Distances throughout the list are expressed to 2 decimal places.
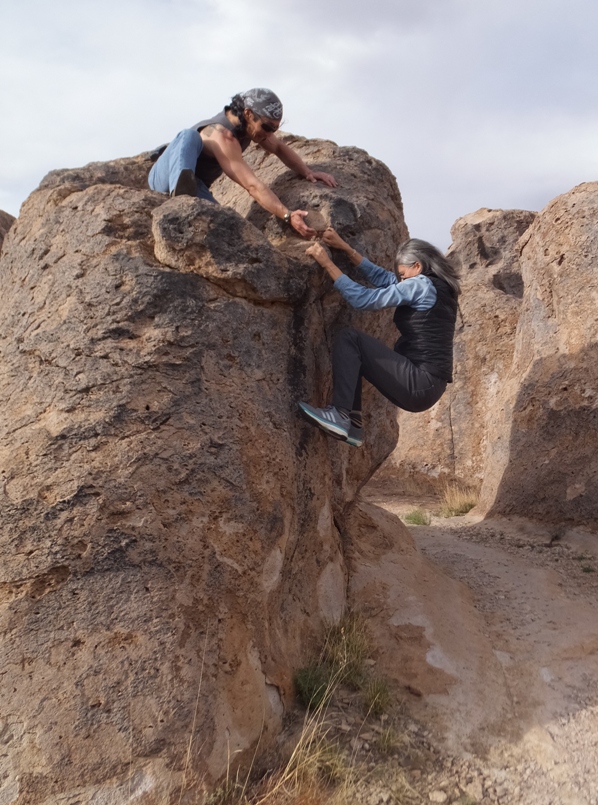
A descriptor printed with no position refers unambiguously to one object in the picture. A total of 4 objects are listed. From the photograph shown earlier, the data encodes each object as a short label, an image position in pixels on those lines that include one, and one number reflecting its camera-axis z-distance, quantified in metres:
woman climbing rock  3.96
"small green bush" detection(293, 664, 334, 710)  3.56
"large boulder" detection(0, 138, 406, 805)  2.80
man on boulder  4.06
